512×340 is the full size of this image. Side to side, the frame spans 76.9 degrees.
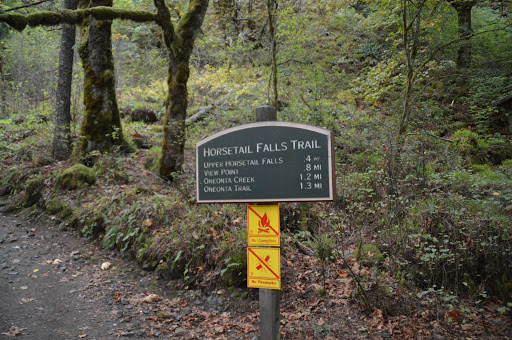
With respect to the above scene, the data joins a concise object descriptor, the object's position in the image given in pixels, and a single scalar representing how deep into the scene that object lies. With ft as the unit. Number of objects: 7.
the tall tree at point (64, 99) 35.70
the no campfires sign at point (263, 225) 11.11
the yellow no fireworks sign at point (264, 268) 11.00
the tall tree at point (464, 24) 38.68
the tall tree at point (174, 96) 28.63
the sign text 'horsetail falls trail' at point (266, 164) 10.08
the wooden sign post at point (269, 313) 10.94
